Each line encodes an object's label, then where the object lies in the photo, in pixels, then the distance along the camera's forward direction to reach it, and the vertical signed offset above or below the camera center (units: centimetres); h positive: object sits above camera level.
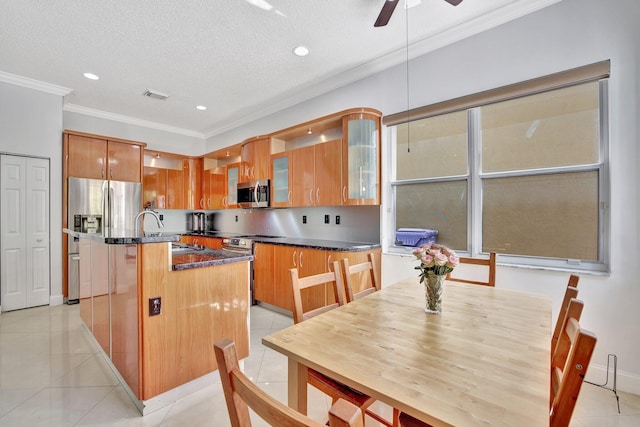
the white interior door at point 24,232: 358 -25
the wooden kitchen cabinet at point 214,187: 525 +50
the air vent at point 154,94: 389 +167
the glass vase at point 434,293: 140 -40
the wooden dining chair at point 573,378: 70 -42
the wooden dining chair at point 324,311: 126 -56
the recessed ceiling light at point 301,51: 291 +169
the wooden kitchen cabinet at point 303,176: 354 +47
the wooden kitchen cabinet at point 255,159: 414 +83
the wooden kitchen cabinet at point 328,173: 325 +47
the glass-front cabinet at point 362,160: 313 +59
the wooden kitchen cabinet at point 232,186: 497 +49
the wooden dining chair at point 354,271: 174 -40
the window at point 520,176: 210 +32
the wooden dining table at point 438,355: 73 -49
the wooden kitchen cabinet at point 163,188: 523 +48
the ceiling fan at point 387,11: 183 +140
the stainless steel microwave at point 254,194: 414 +29
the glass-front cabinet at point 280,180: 390 +46
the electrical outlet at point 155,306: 177 -58
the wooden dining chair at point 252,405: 44 -35
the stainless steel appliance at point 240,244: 386 -45
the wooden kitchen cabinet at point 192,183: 557 +59
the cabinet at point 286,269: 303 -67
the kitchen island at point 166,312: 176 -69
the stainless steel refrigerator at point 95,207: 401 +9
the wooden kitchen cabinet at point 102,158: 409 +86
